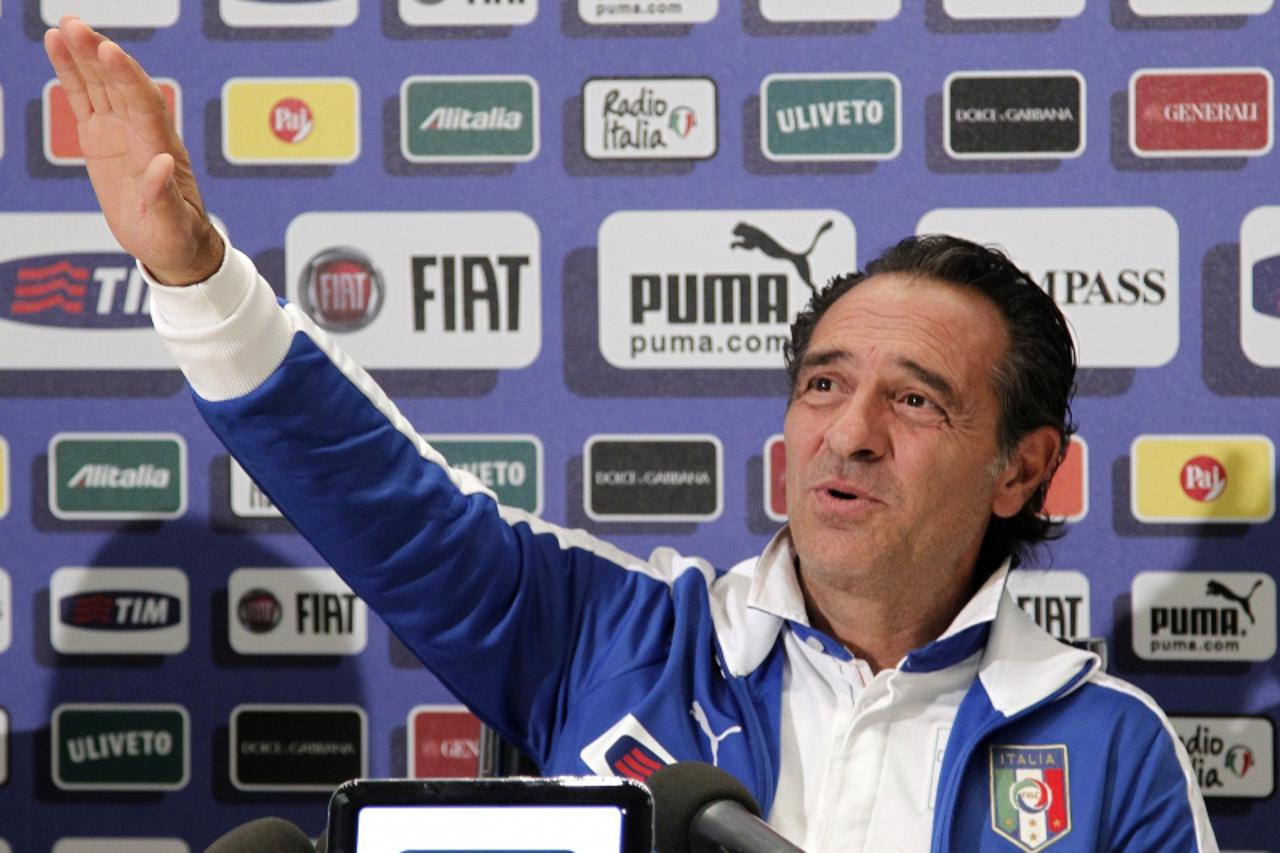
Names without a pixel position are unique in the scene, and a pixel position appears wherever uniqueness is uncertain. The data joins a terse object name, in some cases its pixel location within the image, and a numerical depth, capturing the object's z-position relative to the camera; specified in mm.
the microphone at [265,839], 3520
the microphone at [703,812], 3561
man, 4097
